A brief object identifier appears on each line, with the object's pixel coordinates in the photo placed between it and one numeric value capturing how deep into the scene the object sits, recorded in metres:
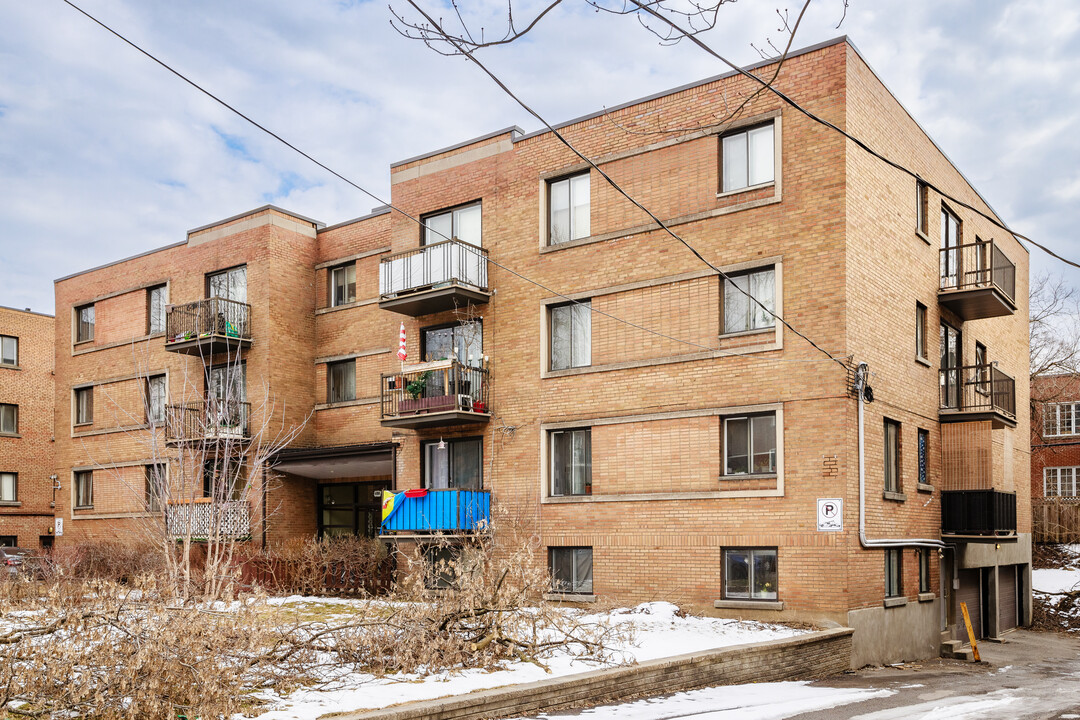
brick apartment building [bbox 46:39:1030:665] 19.25
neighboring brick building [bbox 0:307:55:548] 43.00
